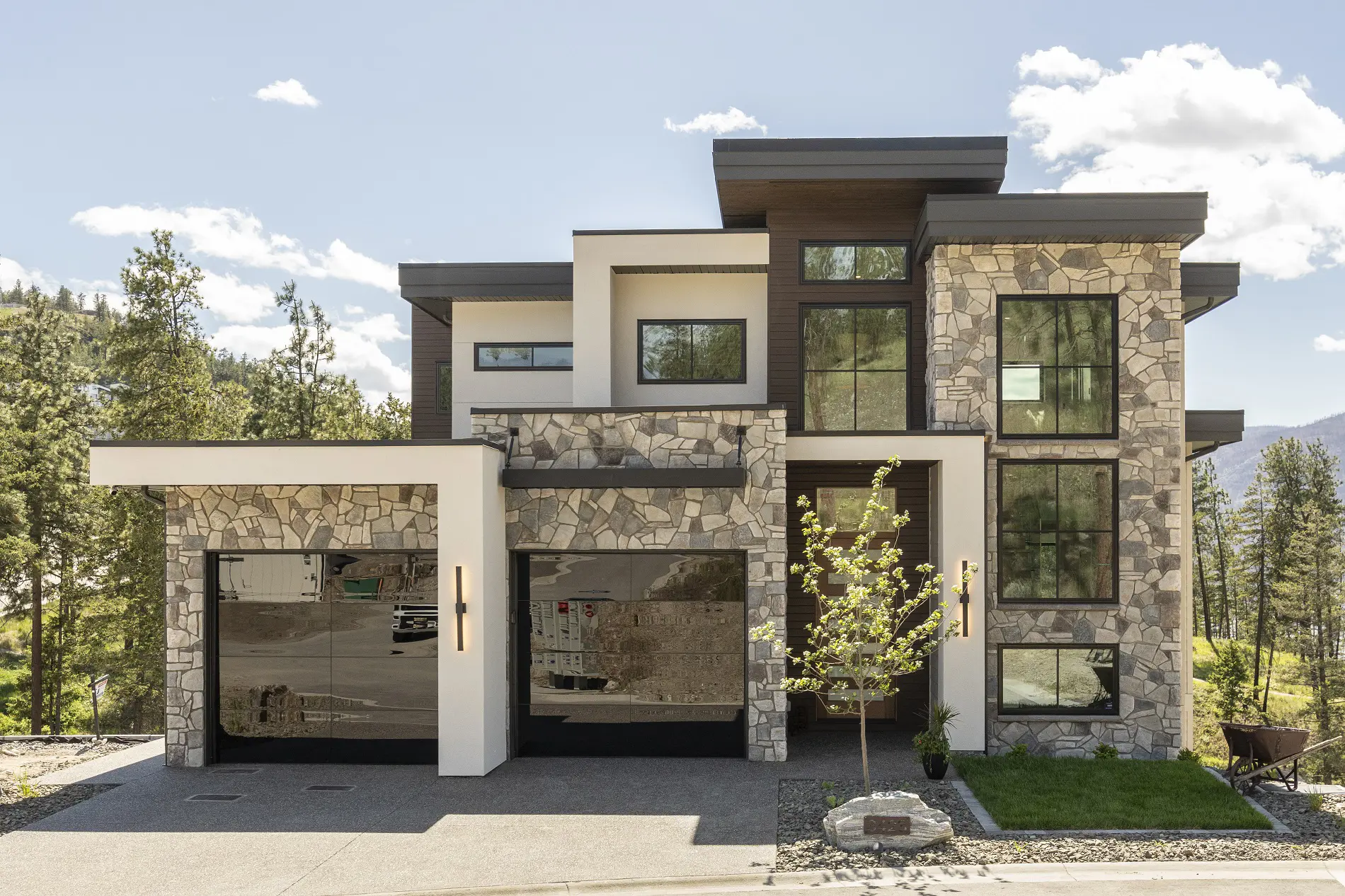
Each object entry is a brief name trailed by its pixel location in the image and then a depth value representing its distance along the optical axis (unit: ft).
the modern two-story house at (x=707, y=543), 38.42
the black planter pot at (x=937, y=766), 35.63
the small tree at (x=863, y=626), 30.09
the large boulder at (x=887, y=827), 27.99
